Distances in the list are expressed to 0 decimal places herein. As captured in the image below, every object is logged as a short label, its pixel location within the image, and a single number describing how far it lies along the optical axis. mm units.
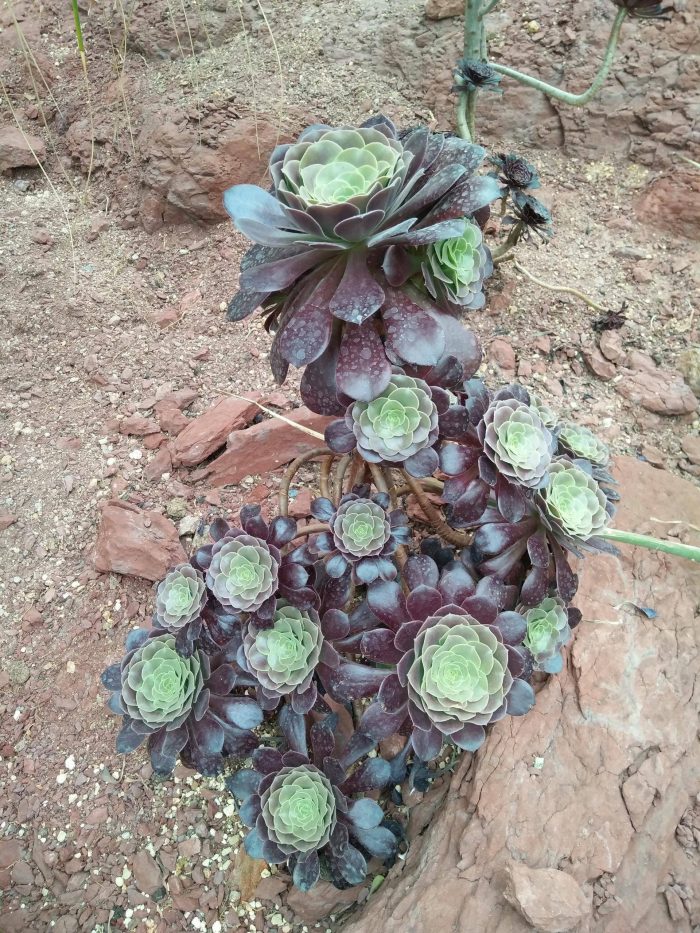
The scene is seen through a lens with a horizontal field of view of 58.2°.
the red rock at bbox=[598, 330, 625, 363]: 1848
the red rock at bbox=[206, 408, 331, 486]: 1634
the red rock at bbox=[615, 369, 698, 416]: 1731
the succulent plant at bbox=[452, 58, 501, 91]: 1784
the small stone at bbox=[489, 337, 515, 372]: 1843
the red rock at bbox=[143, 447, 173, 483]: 1691
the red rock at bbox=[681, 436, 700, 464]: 1659
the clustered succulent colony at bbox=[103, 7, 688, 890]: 948
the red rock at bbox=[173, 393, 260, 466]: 1665
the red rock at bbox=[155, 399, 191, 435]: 1747
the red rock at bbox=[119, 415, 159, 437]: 1756
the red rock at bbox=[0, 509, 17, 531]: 1619
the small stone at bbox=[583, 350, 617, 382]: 1819
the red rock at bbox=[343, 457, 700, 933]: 1018
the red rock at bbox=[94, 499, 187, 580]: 1496
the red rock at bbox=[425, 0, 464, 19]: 2207
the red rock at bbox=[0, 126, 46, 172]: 2309
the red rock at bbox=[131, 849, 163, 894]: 1245
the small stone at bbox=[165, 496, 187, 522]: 1620
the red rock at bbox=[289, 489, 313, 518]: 1573
